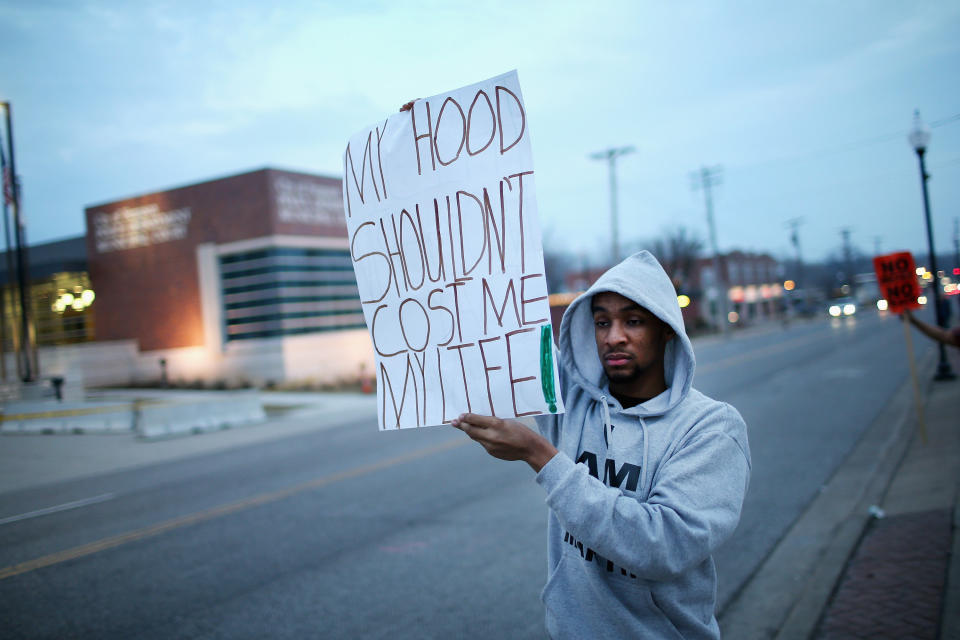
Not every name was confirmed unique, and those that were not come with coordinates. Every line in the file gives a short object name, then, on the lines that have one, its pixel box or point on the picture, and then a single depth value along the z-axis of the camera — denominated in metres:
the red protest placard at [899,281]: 8.31
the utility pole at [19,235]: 18.97
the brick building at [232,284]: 28.53
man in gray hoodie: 1.76
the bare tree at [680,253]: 53.03
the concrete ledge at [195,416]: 15.12
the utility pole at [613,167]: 33.78
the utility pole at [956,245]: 14.82
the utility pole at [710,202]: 42.84
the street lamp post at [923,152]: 10.36
